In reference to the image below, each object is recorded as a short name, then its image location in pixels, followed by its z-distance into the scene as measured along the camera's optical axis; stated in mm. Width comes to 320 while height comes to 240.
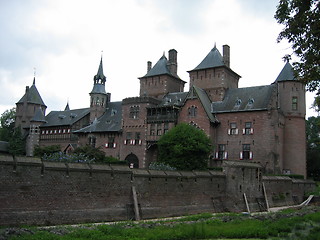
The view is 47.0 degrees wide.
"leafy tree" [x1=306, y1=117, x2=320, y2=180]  57062
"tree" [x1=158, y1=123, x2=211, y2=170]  39938
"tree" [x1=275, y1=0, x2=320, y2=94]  16062
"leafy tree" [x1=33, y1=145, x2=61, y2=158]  50031
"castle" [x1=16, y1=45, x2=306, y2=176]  43125
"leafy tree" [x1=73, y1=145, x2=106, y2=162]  44531
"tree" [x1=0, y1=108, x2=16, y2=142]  77825
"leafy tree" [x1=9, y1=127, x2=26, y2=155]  66562
